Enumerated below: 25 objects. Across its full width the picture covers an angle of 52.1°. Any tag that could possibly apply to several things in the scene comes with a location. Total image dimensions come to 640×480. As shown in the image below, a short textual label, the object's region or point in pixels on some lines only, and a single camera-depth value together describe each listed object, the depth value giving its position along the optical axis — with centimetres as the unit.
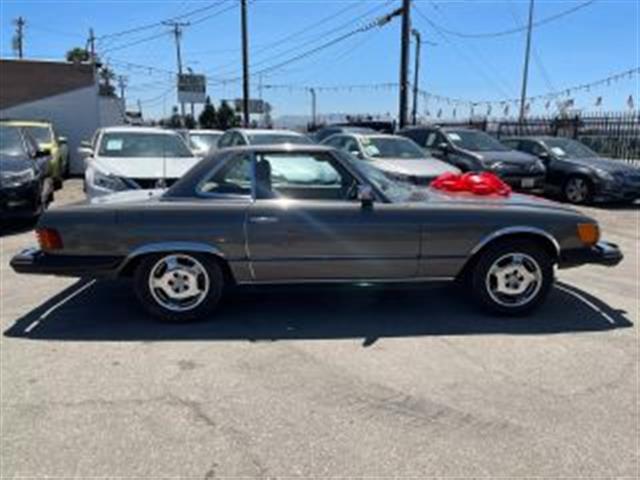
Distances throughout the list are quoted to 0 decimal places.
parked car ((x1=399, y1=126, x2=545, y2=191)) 1369
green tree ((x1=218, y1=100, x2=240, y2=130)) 5917
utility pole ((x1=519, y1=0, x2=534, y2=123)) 2951
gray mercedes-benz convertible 516
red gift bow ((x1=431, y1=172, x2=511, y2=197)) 611
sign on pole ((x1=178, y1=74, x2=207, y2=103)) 4988
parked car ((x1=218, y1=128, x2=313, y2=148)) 1255
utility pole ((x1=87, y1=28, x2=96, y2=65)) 5297
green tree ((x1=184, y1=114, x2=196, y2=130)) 6072
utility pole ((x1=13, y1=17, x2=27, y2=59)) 6209
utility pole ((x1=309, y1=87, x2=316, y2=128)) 5328
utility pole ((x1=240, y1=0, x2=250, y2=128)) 3175
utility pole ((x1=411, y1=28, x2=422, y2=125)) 4088
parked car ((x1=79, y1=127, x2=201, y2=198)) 873
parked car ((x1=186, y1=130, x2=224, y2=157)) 1726
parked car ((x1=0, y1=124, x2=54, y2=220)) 928
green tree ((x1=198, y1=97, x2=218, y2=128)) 6041
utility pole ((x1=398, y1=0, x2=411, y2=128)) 2256
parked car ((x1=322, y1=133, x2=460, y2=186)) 1110
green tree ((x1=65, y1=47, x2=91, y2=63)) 6303
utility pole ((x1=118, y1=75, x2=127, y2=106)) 5795
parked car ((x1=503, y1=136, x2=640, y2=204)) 1326
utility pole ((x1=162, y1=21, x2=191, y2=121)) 5758
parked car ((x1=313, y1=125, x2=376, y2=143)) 1704
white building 2209
